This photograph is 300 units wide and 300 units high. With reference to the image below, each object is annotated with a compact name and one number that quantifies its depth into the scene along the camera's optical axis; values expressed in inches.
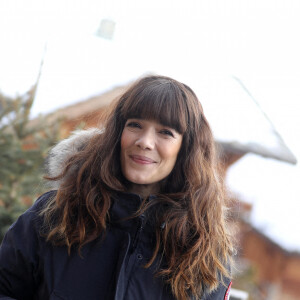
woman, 80.4
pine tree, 199.2
